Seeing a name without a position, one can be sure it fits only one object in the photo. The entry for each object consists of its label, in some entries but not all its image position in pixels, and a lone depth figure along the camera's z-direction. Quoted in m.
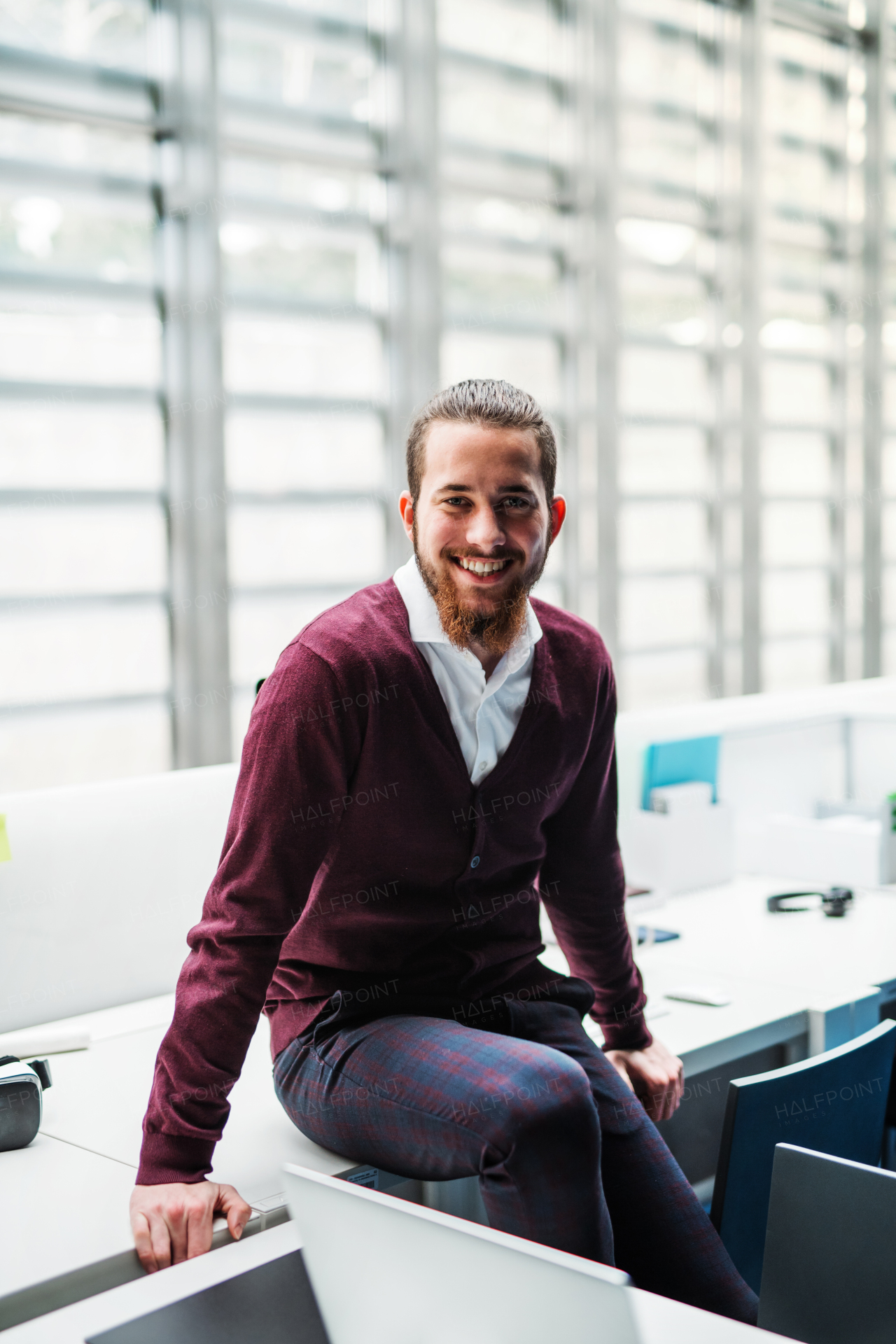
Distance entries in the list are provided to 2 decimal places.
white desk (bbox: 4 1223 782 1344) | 0.89
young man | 1.39
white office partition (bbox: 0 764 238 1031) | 2.15
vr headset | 1.60
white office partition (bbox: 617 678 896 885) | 3.11
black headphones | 2.74
